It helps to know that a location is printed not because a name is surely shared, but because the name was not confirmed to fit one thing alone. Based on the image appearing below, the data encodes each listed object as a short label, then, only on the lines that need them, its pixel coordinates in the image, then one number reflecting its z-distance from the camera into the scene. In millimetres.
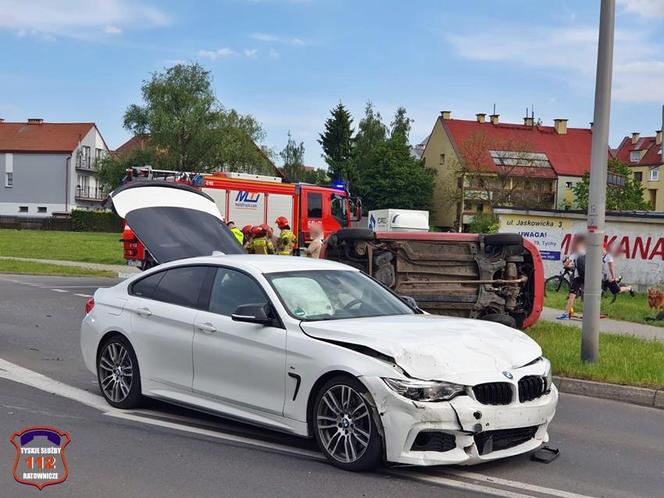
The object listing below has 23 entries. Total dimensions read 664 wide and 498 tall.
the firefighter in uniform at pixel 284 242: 15781
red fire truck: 22297
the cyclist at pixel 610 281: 18078
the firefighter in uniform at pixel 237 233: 17916
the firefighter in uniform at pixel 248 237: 16062
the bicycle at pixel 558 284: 21033
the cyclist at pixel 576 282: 15648
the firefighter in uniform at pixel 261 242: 15516
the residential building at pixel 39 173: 88875
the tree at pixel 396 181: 84188
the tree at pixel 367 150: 85312
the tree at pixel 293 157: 113750
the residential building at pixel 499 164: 77938
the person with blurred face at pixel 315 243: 15039
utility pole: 9750
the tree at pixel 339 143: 84062
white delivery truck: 24761
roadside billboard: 21219
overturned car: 11766
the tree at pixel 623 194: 62619
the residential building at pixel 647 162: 92781
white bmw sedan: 5418
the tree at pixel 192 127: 66000
